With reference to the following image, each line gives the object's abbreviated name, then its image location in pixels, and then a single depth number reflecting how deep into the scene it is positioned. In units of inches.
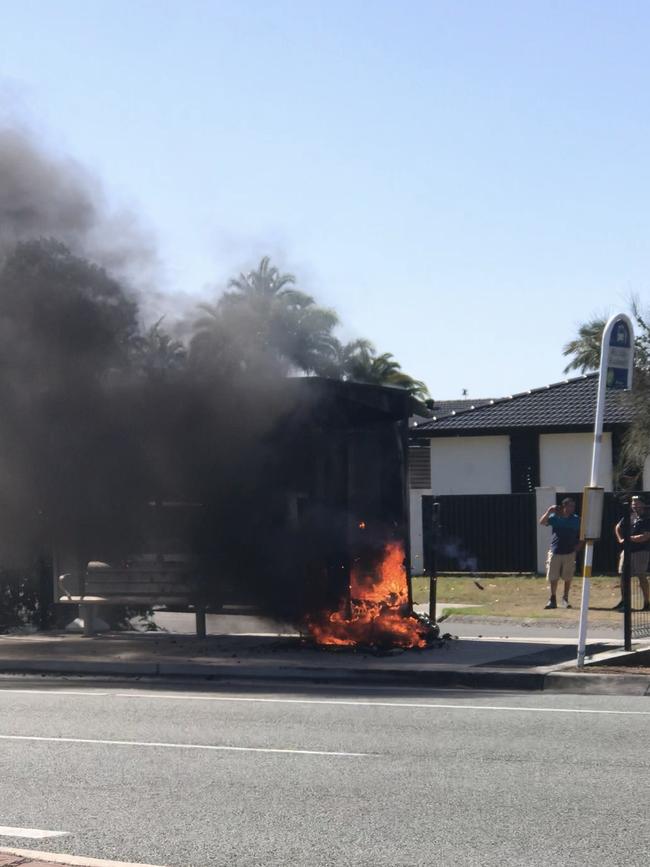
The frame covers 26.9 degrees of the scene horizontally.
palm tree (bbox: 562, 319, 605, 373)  1536.2
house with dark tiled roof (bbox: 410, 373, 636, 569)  1307.8
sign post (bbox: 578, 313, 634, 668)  490.0
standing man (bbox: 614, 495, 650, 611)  682.2
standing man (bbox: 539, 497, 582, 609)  775.1
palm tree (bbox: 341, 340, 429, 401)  1617.7
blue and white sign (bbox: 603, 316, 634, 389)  509.7
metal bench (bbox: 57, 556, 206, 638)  618.2
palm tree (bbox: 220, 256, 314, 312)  1424.7
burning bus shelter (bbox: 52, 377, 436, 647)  585.9
